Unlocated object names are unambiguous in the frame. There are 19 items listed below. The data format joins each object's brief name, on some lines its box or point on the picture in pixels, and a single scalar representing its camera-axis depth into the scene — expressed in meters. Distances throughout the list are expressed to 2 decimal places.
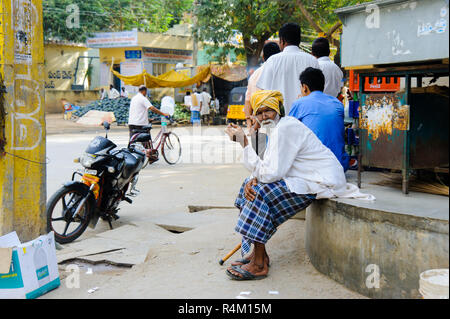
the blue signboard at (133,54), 26.98
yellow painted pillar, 4.03
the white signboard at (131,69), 27.14
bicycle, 9.55
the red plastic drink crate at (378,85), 6.31
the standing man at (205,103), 22.31
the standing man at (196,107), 21.69
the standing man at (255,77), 4.55
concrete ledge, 2.81
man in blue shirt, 3.90
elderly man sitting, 3.44
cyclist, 10.13
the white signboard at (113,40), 26.20
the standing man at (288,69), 4.72
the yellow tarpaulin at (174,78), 21.94
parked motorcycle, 5.06
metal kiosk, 3.15
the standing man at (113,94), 26.00
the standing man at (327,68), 5.22
